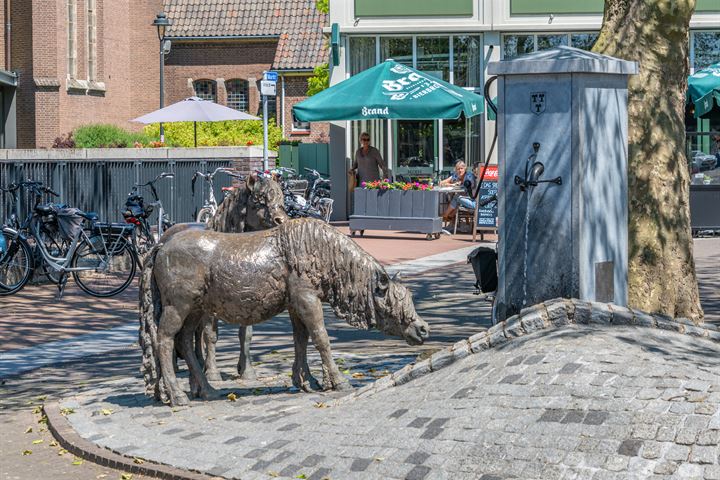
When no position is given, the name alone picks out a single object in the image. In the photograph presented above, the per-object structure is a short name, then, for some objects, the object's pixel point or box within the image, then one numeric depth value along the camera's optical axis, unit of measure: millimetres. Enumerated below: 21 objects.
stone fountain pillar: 9641
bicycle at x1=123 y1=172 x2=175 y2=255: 19547
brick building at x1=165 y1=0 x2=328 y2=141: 57375
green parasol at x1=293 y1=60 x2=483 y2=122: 24875
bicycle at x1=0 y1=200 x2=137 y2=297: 16953
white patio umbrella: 29000
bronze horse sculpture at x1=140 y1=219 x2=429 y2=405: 9070
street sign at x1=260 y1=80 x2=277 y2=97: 22545
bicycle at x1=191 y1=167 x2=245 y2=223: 22906
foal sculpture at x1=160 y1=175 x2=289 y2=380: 10007
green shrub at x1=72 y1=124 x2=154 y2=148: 46031
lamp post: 41000
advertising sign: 24438
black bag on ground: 10500
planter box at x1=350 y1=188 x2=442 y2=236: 24766
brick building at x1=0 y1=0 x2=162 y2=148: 48125
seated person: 25281
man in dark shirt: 27594
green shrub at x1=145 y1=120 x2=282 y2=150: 47700
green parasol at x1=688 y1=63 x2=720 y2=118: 24844
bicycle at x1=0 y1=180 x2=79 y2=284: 17469
